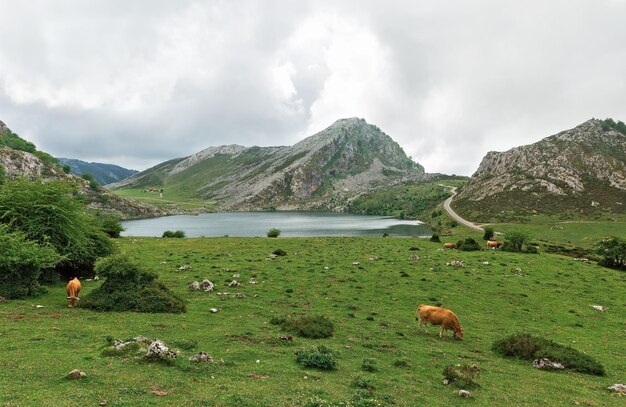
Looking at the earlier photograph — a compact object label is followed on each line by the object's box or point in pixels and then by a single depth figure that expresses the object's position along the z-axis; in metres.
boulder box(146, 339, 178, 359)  14.87
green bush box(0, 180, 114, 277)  30.64
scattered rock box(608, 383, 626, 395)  16.42
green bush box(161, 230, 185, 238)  93.88
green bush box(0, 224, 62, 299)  25.42
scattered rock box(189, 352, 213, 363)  15.28
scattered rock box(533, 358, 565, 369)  19.50
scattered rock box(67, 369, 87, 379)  12.65
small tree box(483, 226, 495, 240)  90.25
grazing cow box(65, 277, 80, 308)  25.02
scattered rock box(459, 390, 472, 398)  14.59
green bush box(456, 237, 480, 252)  66.19
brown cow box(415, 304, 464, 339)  24.00
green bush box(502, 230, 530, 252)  70.88
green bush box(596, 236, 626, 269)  60.56
